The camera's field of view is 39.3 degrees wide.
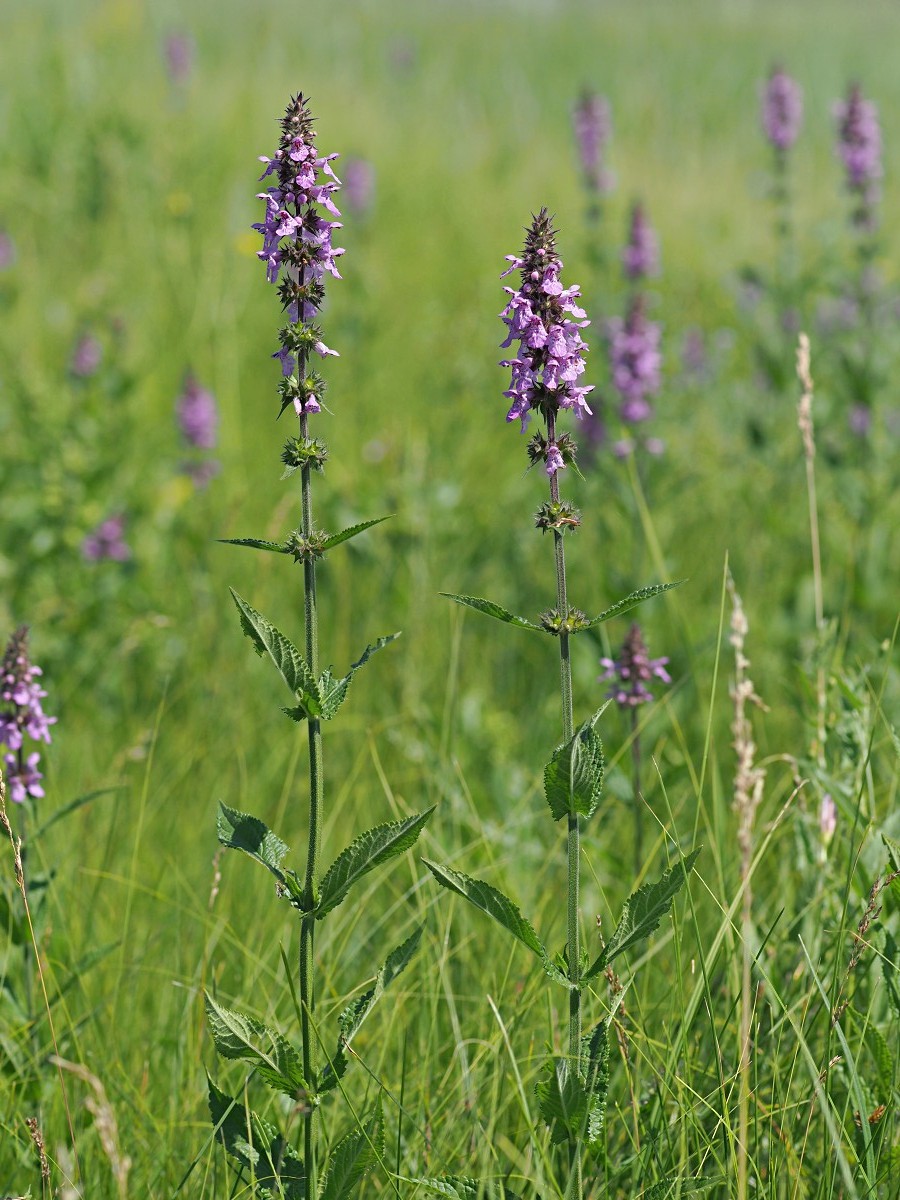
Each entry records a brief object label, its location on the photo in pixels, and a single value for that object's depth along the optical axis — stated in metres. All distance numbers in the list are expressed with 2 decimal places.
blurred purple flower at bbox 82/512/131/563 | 4.61
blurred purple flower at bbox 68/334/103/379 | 5.25
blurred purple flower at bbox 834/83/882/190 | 5.62
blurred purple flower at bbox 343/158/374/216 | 8.43
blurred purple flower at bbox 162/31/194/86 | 10.76
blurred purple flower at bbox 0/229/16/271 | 7.71
